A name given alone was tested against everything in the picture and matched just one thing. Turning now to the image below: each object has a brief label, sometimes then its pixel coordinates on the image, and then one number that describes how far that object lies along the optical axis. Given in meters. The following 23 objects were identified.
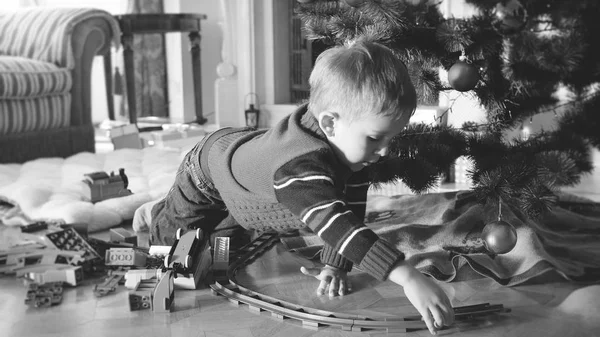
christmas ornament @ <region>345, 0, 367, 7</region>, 1.31
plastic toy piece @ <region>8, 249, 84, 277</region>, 1.29
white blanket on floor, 1.64
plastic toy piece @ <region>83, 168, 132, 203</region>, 1.79
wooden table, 3.31
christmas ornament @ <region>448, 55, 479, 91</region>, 1.26
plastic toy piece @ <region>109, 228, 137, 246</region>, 1.51
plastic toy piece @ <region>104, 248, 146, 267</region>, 1.31
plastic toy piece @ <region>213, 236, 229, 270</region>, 1.33
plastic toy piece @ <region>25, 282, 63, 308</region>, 1.17
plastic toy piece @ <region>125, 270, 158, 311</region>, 1.15
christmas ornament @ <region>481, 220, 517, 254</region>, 1.22
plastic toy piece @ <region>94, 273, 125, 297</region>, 1.23
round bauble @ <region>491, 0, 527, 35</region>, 1.29
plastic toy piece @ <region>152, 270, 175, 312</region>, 1.14
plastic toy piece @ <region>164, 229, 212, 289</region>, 1.24
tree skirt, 1.29
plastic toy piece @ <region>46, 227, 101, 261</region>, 1.35
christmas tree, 1.26
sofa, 2.42
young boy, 0.97
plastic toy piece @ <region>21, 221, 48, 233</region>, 1.41
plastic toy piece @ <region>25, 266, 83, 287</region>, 1.25
